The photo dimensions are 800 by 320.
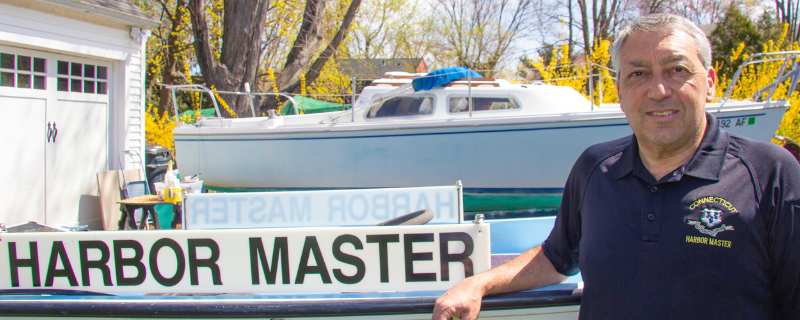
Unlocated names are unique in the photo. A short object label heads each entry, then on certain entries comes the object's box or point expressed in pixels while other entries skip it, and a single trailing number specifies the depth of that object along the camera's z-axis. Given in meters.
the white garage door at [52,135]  6.23
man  1.29
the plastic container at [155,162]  8.30
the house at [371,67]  22.94
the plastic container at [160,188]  6.37
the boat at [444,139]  6.93
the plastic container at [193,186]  6.63
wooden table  6.23
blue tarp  7.44
